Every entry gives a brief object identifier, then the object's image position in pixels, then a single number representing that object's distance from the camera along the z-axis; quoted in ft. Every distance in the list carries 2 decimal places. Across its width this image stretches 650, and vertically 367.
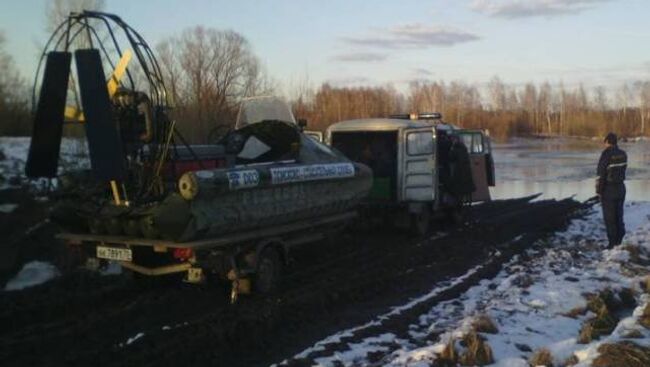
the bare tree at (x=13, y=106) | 70.38
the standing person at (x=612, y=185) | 39.04
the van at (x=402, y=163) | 44.04
